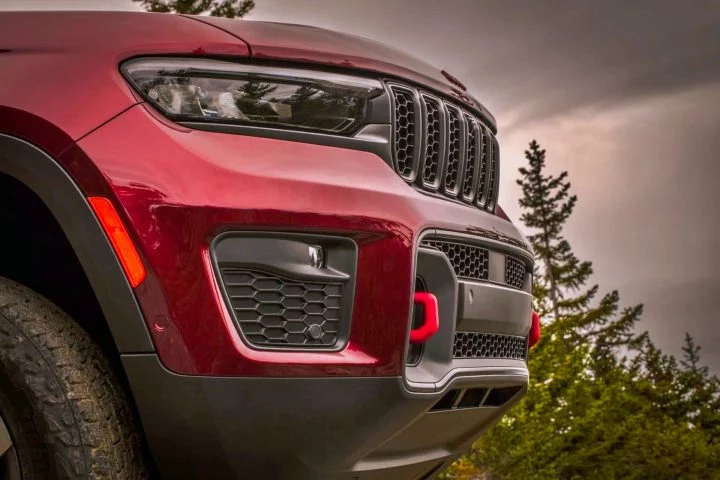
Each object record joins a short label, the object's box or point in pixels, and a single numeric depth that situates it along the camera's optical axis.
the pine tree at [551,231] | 66.93
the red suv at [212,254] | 2.58
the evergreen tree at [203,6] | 27.36
